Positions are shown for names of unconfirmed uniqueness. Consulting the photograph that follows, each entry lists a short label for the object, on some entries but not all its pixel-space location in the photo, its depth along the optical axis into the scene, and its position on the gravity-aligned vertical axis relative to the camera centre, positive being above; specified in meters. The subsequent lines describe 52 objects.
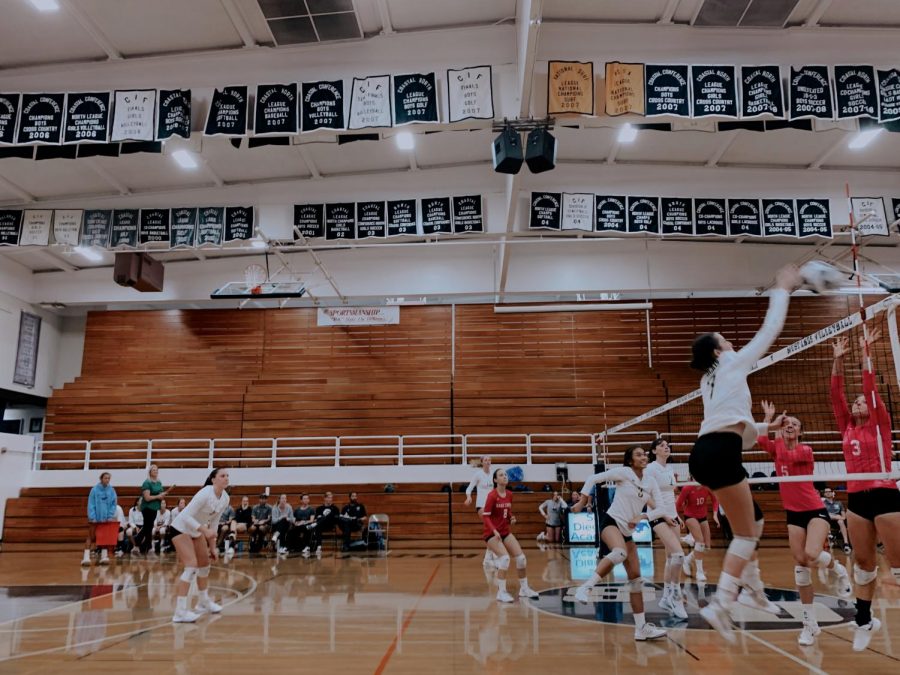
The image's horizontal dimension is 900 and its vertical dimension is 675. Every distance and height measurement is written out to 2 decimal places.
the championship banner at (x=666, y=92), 11.20 +6.28
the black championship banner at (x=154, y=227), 16.59 +5.99
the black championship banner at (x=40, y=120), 11.82 +6.15
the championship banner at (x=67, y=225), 16.41 +5.97
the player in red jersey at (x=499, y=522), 9.20 -0.78
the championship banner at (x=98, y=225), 16.59 +6.03
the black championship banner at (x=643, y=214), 16.12 +6.05
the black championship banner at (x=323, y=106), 11.77 +6.37
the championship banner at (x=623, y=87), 11.19 +6.35
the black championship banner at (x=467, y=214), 16.14 +6.09
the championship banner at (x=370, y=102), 11.70 +6.41
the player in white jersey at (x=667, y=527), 7.31 -0.70
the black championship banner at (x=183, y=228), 16.70 +5.99
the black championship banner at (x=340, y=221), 16.38 +6.04
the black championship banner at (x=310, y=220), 16.52 +6.12
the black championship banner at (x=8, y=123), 11.84 +6.11
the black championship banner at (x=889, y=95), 11.47 +6.36
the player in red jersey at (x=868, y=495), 5.23 -0.23
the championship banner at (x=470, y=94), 11.52 +6.45
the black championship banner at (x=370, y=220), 16.30 +6.02
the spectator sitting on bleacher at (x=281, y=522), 15.87 -1.28
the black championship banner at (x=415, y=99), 11.58 +6.39
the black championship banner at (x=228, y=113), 11.93 +6.36
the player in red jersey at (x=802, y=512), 6.06 -0.45
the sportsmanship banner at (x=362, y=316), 21.98 +4.96
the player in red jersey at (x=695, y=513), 9.98 -0.72
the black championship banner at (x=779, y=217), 15.95 +5.91
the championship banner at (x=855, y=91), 11.47 +6.43
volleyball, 4.33 +1.23
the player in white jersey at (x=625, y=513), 6.76 -0.49
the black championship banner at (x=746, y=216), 16.02 +5.95
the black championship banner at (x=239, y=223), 16.73 +6.11
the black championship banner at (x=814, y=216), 15.97 +5.95
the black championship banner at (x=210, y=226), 16.77 +6.06
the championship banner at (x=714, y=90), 11.28 +6.37
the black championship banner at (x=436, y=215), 16.26 +6.12
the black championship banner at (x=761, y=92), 11.37 +6.35
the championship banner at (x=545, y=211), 15.95 +6.09
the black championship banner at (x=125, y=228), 16.61 +5.97
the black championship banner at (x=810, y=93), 11.45 +6.38
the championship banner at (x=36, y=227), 16.25 +5.89
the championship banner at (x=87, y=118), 11.86 +6.22
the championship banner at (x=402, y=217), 16.34 +6.11
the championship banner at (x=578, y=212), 16.08 +6.11
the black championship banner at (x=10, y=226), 16.23 +5.89
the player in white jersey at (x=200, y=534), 7.78 -0.77
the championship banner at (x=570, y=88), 11.12 +6.29
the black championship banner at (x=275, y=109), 11.85 +6.36
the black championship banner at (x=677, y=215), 16.17 +6.03
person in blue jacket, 14.87 -0.77
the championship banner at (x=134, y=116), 11.87 +6.26
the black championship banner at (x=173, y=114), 11.84 +6.29
